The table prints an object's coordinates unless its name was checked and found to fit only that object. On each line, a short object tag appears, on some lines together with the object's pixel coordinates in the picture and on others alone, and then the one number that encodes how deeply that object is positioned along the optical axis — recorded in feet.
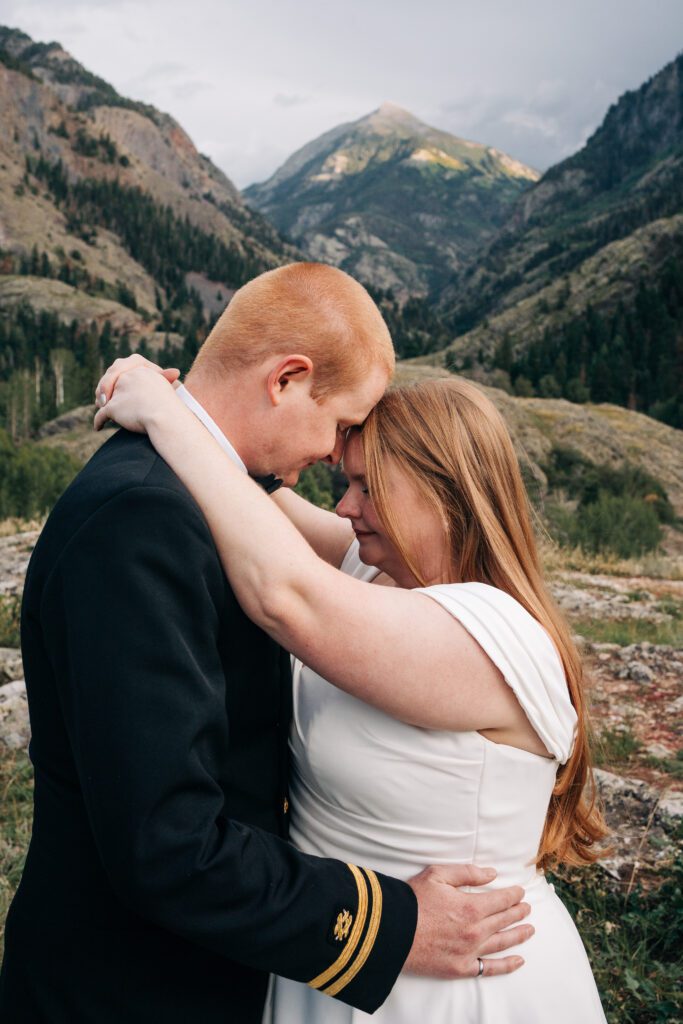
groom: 4.77
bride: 5.64
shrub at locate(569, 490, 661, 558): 52.70
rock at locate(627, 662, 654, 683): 21.52
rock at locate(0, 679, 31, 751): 17.85
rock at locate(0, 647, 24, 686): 21.42
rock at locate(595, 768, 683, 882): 12.32
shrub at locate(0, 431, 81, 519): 68.39
